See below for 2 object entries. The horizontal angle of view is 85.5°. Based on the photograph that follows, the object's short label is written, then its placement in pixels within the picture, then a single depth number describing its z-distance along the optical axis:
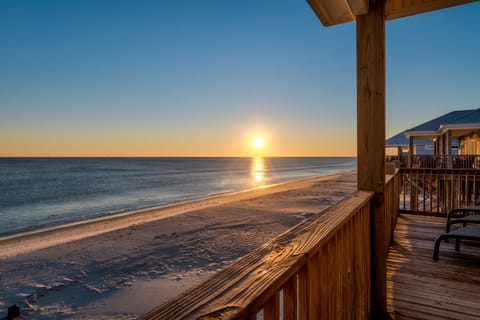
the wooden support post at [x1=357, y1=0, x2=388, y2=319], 2.06
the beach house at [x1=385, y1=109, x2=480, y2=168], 11.09
